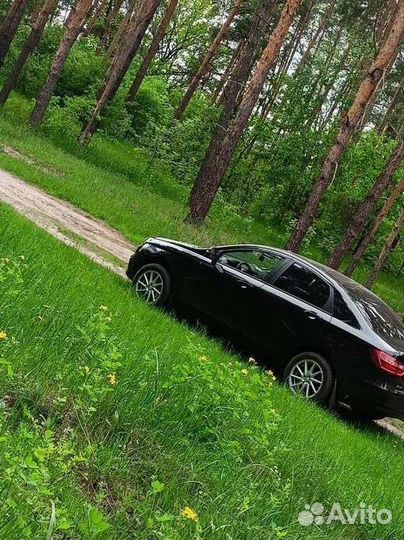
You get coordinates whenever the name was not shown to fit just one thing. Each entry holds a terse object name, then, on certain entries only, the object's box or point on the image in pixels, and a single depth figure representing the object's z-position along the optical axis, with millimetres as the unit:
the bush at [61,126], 23234
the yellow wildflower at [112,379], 4327
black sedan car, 7855
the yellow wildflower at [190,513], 2818
